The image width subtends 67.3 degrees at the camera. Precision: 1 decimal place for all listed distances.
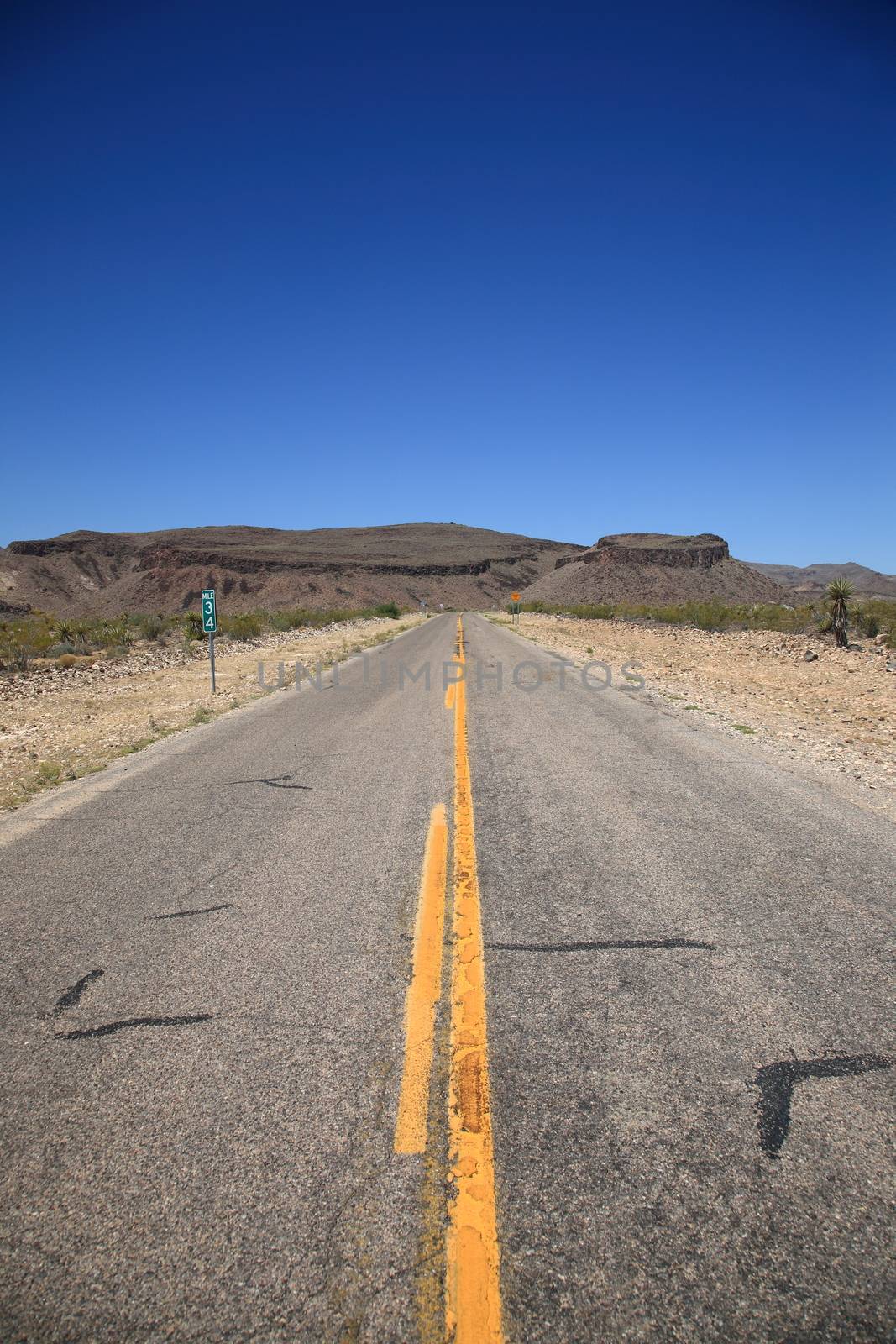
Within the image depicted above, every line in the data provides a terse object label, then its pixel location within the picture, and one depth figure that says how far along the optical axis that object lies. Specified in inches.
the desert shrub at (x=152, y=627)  1068.5
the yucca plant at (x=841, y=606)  861.8
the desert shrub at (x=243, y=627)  1194.6
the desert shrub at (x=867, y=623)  928.9
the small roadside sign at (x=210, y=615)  533.3
